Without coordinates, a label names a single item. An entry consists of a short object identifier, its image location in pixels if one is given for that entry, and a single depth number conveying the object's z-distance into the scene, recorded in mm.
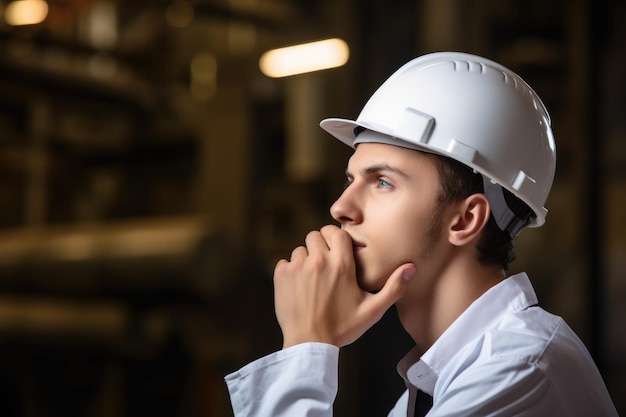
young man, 1498
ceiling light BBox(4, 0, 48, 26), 5828
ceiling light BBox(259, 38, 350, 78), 5043
